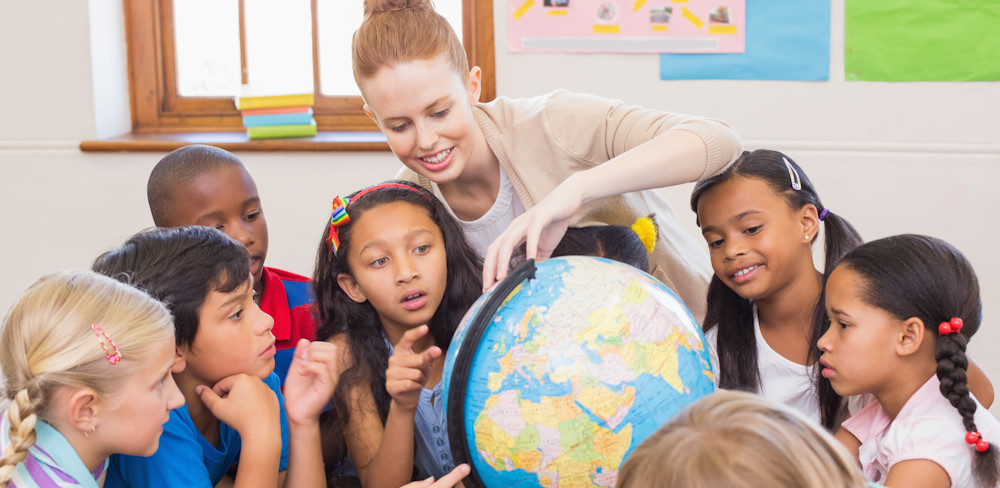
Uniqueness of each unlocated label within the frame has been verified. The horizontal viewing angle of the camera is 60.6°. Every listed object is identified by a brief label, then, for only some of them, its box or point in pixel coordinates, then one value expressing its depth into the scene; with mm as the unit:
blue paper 3502
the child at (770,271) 2008
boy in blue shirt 1722
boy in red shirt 2367
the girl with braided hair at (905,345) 1648
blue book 3795
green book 3756
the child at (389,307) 1872
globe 1284
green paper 3500
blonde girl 1444
